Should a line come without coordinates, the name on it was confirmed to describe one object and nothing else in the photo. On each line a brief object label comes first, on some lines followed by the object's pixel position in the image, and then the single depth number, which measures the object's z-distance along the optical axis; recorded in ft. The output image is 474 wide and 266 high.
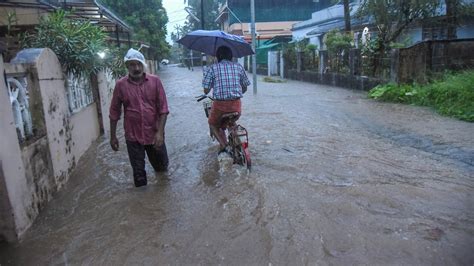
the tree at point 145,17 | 101.91
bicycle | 17.99
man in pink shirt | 15.37
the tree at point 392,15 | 47.03
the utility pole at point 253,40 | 53.45
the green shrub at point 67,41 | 20.40
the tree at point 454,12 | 48.47
